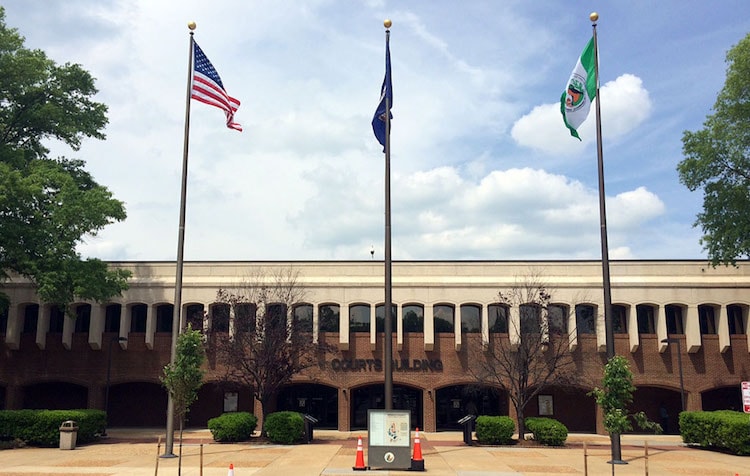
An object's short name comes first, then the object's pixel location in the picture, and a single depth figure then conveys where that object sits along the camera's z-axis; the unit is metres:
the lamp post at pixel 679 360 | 31.34
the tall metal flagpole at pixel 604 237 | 20.11
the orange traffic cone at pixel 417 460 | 17.98
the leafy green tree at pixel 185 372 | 18.08
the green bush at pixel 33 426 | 24.86
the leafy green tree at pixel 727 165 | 29.08
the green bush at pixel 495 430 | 25.94
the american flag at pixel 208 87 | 22.42
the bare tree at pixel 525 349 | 27.77
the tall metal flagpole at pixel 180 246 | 21.09
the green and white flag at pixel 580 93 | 21.58
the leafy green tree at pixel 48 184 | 26.98
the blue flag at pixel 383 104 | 20.61
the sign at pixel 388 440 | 17.77
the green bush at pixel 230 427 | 25.83
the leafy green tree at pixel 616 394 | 17.48
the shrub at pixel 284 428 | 25.64
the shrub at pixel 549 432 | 25.69
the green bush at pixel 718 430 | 23.19
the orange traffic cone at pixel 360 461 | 17.92
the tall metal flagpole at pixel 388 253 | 18.53
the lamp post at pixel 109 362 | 32.84
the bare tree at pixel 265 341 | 27.89
